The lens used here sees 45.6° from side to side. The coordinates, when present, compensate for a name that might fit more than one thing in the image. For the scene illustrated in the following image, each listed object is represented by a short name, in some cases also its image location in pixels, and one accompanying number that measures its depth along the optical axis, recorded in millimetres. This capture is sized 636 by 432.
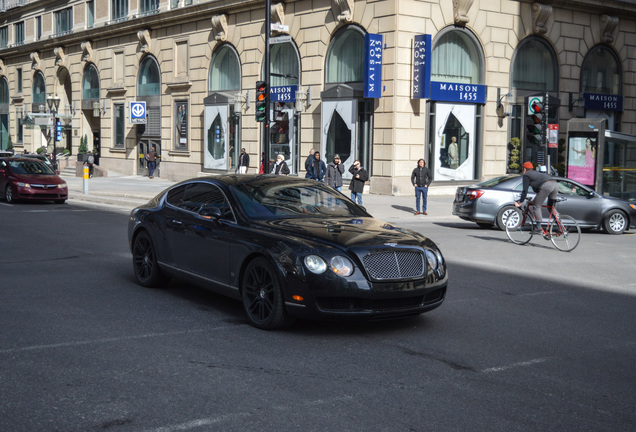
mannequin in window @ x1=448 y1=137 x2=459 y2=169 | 29558
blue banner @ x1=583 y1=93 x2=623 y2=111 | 33375
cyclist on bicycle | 15000
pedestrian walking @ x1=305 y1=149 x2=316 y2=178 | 25344
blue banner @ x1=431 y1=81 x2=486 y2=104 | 28438
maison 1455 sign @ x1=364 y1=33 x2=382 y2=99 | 27250
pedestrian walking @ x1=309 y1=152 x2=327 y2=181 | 25141
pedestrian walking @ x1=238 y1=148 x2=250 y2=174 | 31250
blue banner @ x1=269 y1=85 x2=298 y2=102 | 31578
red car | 23344
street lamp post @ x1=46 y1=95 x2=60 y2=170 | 38844
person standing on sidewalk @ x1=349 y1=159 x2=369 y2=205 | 23055
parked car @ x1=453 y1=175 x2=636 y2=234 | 18375
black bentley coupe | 6828
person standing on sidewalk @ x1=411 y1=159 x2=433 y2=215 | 22906
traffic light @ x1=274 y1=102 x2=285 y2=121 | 22605
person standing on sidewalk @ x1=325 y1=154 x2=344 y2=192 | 23438
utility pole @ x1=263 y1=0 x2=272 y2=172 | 22453
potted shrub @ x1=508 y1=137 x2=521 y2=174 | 30812
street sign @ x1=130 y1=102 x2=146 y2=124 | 39156
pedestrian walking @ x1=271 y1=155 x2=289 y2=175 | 26047
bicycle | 14688
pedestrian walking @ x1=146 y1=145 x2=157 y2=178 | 39281
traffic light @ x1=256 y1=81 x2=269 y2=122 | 22906
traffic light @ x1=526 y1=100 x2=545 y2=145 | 20406
